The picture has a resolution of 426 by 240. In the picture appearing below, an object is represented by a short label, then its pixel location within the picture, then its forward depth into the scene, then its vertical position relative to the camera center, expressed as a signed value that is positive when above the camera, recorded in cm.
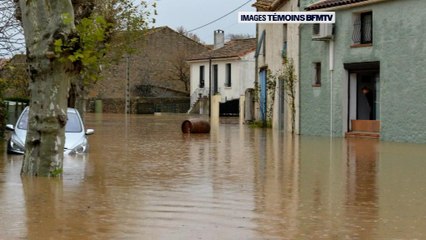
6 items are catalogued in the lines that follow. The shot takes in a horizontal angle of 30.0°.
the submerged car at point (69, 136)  1875 -61
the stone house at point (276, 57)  3453 +261
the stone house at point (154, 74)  7469 +352
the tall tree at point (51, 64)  1246 +75
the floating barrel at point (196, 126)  3139 -60
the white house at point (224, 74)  6397 +308
